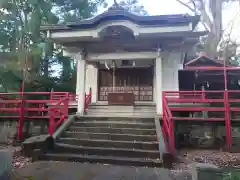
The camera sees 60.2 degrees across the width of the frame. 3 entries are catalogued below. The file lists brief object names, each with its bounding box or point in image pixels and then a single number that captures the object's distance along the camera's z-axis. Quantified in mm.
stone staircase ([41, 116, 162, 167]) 5312
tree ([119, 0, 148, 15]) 22661
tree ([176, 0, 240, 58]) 18858
